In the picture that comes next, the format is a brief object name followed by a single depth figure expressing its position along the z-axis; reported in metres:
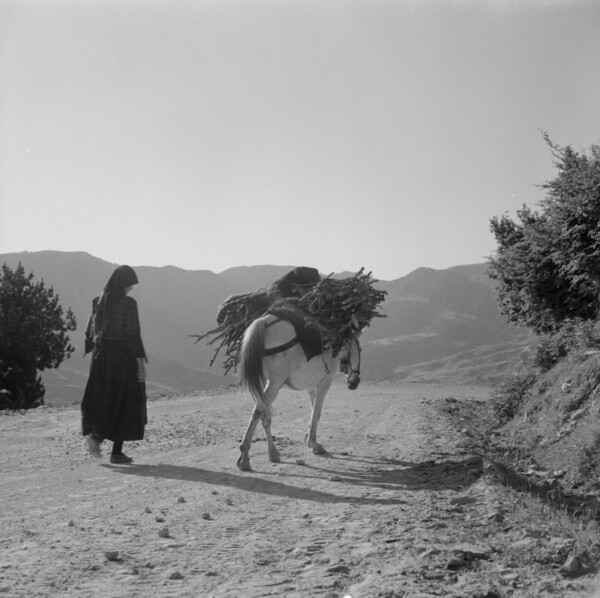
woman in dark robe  9.12
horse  8.44
